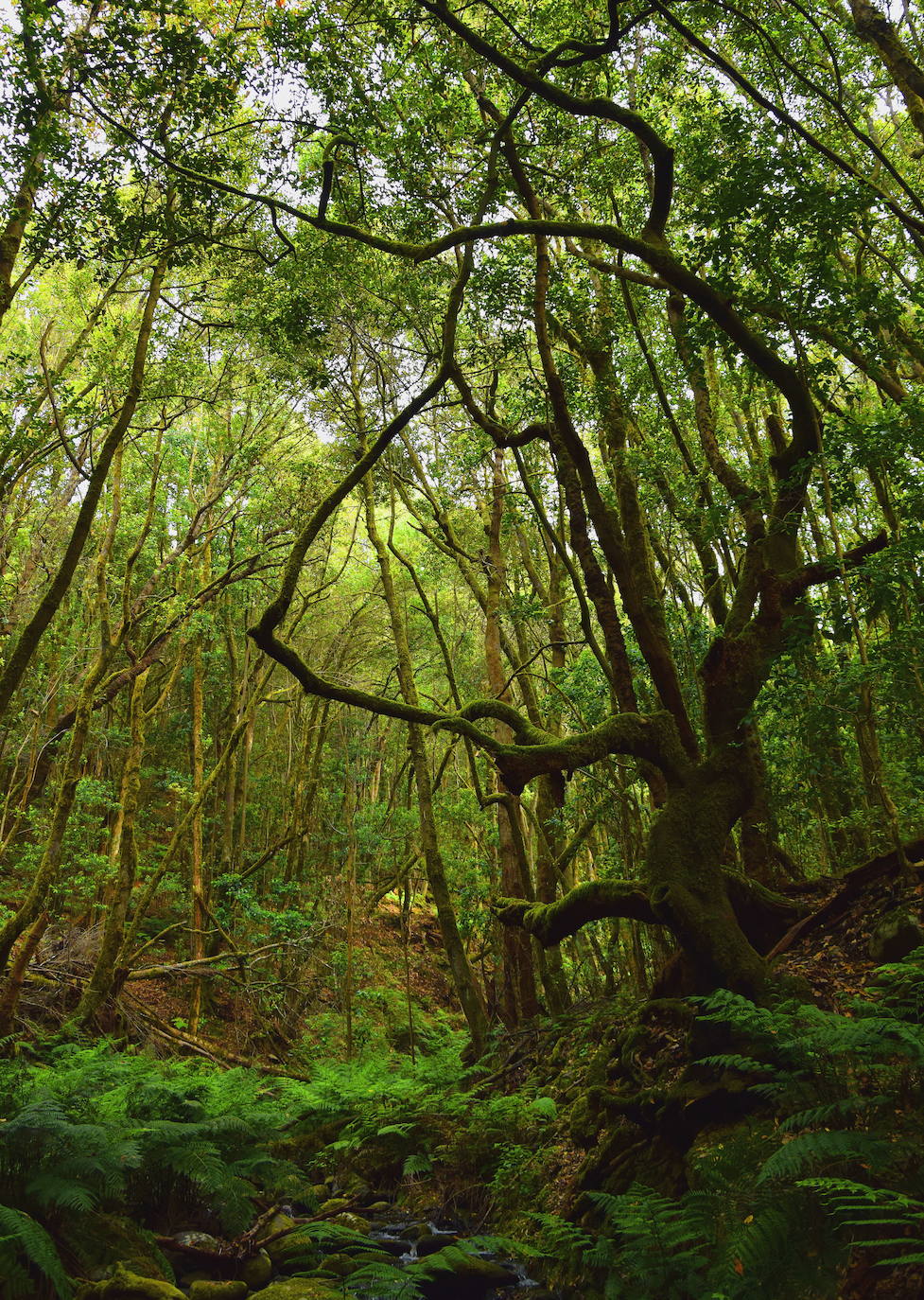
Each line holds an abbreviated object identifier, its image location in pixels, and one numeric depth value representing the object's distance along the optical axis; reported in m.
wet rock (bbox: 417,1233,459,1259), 6.18
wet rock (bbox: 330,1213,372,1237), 6.54
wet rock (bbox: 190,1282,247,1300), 4.59
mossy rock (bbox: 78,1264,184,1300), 3.96
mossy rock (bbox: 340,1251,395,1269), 5.51
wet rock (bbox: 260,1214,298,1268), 5.58
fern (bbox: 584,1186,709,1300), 3.40
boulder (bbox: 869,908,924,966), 5.27
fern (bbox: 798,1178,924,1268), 2.32
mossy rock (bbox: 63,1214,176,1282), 4.41
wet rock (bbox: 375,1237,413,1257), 6.17
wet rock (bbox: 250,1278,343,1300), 4.53
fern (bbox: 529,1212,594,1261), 4.39
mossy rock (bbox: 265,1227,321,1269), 5.36
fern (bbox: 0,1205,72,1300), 3.61
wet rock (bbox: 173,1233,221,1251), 5.35
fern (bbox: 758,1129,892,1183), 2.96
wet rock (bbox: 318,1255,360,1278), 5.43
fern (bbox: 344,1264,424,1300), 4.17
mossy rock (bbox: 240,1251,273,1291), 5.16
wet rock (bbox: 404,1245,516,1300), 5.18
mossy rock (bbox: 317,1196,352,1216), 6.96
